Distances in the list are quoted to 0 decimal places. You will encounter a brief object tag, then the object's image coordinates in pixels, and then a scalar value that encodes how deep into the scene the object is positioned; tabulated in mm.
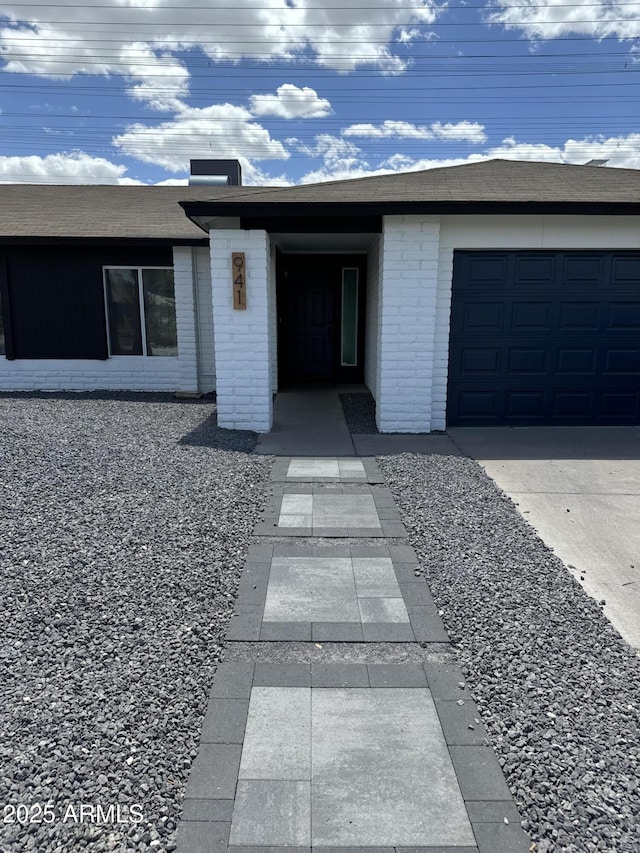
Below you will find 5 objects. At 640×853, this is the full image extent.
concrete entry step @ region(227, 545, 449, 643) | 3025
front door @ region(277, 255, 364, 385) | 11047
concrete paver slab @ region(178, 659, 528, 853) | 1824
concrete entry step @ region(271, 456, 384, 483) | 5613
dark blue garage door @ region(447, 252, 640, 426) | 7324
